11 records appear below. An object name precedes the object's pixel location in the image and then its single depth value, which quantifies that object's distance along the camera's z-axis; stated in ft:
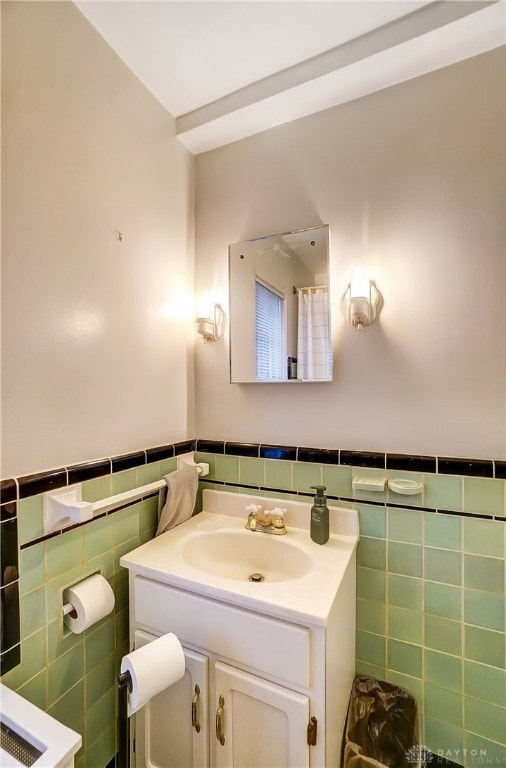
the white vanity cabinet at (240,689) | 2.80
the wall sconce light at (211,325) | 4.86
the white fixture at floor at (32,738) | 2.23
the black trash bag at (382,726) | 3.52
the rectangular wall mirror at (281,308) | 4.37
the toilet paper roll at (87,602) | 3.17
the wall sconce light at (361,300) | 3.92
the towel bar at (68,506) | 3.04
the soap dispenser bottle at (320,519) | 3.92
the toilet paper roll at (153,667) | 2.60
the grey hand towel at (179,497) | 4.32
